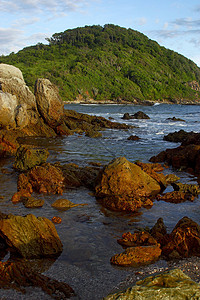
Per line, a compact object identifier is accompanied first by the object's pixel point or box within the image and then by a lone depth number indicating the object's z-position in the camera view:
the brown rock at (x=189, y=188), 8.88
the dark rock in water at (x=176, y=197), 8.47
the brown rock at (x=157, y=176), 9.73
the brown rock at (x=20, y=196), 8.02
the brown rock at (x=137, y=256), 4.95
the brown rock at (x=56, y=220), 6.65
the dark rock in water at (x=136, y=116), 38.77
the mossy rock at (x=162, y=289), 2.63
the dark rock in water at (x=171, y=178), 10.42
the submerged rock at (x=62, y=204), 7.70
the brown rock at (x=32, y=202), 7.65
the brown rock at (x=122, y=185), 8.13
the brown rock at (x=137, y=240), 5.60
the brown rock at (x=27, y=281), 4.14
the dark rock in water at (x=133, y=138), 20.88
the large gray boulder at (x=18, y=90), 21.17
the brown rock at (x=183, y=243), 5.27
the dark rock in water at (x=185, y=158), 12.16
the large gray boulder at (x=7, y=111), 17.75
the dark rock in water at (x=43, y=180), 8.98
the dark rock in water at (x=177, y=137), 20.16
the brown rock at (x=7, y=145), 13.88
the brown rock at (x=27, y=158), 11.42
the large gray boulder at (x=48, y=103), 22.06
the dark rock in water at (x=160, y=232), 5.66
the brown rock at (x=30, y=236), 5.16
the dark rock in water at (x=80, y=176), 9.73
